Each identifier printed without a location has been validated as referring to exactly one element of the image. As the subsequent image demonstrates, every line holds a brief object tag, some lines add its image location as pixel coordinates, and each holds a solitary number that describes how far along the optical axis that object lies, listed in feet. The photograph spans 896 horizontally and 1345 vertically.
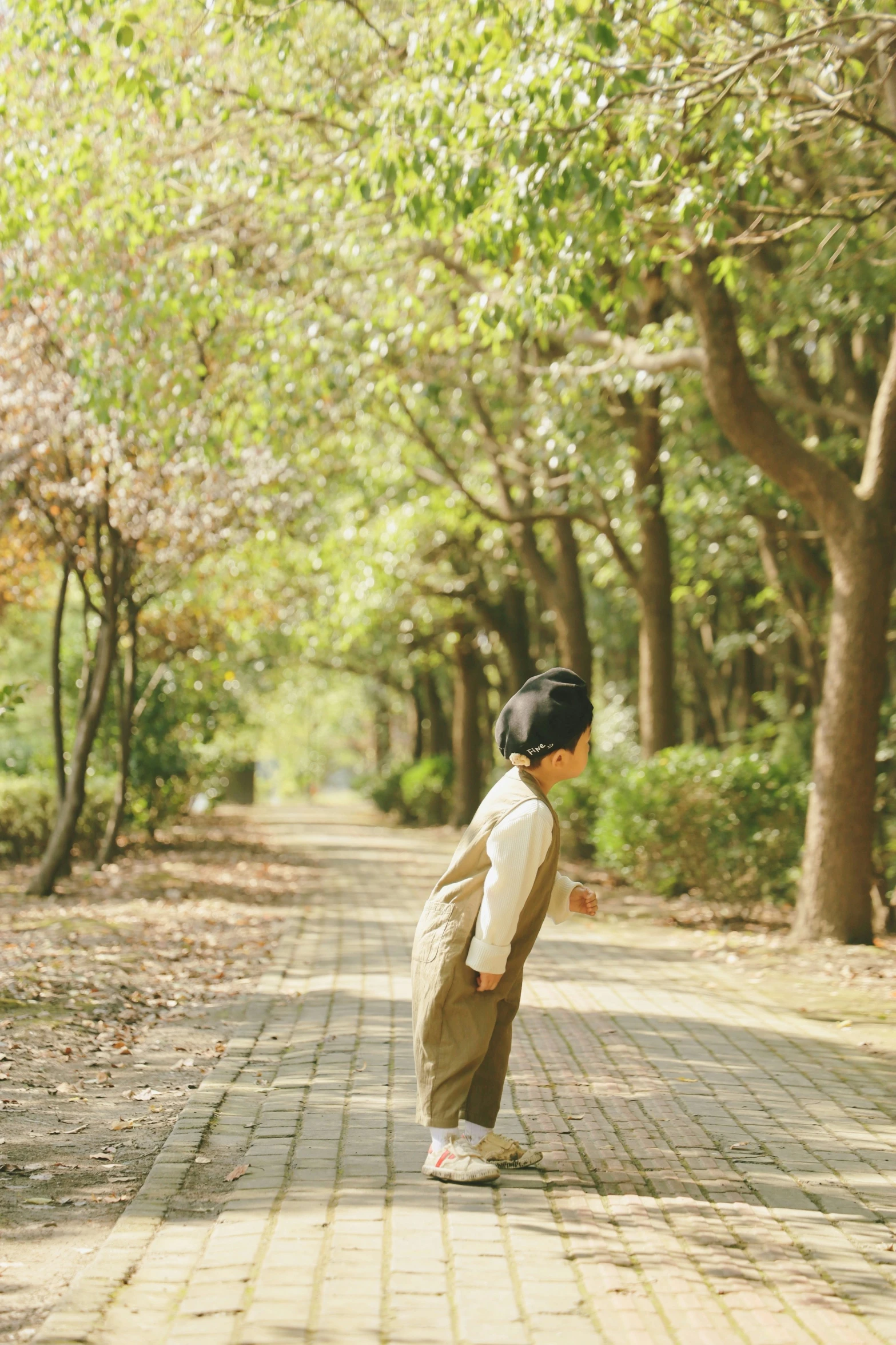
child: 14.57
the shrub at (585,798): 56.03
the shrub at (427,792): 99.19
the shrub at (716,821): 41.22
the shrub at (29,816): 57.41
